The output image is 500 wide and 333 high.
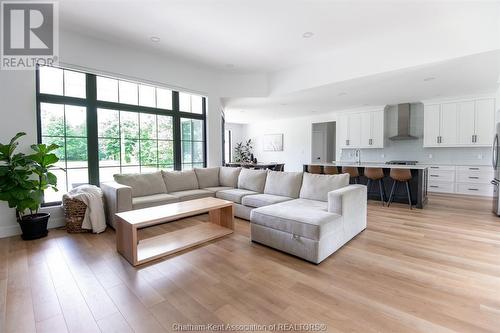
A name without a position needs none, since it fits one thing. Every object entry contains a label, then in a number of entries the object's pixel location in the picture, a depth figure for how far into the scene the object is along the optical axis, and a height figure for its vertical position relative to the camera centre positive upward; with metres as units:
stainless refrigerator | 3.97 -0.25
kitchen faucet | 7.71 +0.10
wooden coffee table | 2.41 -0.93
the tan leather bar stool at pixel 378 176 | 4.84 -0.39
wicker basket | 3.24 -0.77
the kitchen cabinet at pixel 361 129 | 6.95 +0.91
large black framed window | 3.56 +0.60
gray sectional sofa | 2.47 -0.62
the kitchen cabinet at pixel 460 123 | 5.55 +0.88
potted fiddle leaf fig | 2.81 -0.30
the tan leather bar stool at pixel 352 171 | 5.23 -0.29
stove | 6.45 -0.12
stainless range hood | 6.58 +1.02
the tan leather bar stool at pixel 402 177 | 4.48 -0.37
